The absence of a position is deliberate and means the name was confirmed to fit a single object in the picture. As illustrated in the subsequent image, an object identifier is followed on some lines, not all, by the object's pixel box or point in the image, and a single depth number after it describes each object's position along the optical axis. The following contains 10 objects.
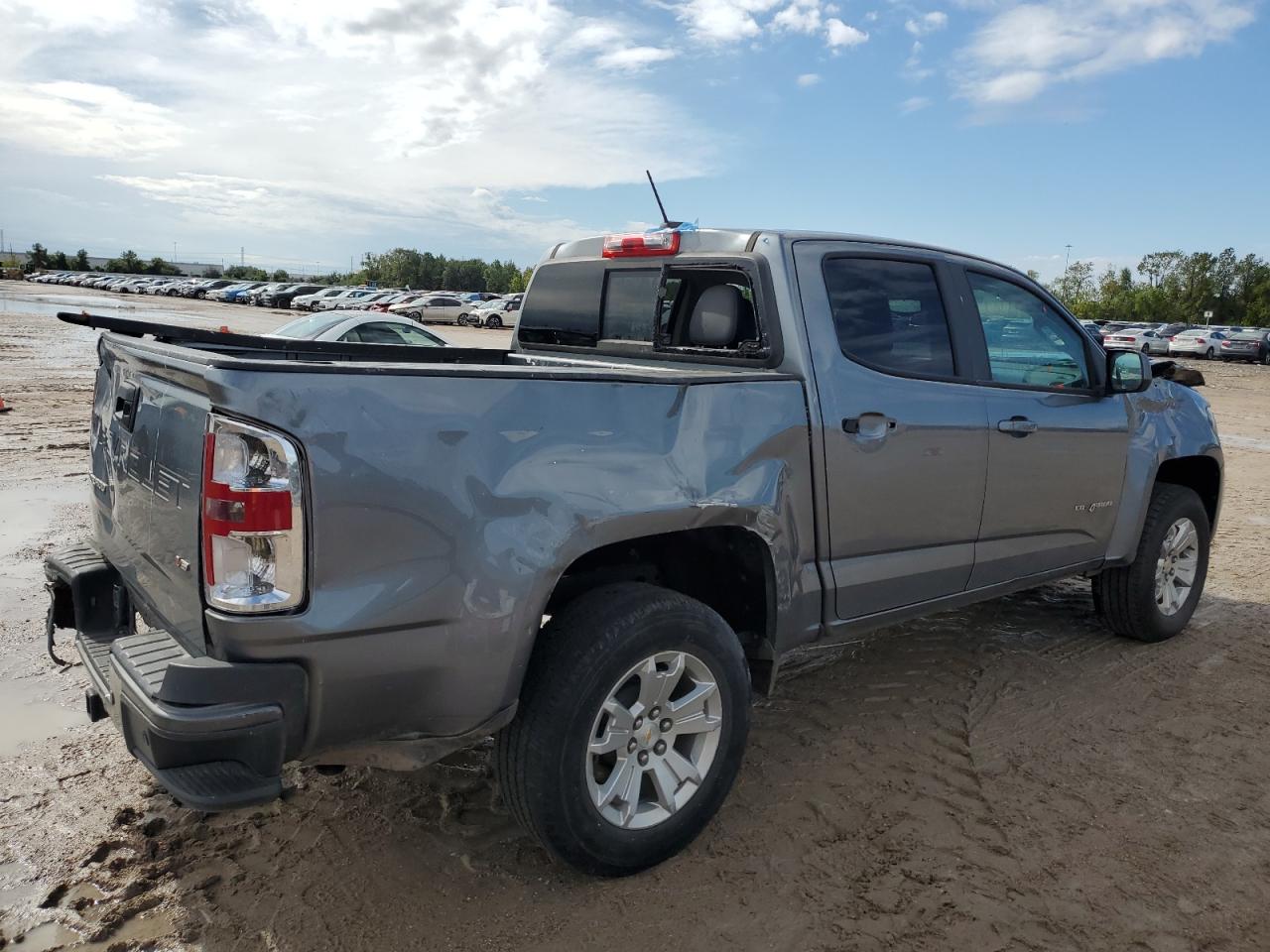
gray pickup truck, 2.34
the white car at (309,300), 49.32
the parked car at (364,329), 11.62
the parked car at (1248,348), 36.19
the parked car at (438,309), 42.28
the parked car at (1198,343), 37.78
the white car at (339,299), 47.03
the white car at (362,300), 44.34
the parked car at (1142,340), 38.50
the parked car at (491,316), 42.50
